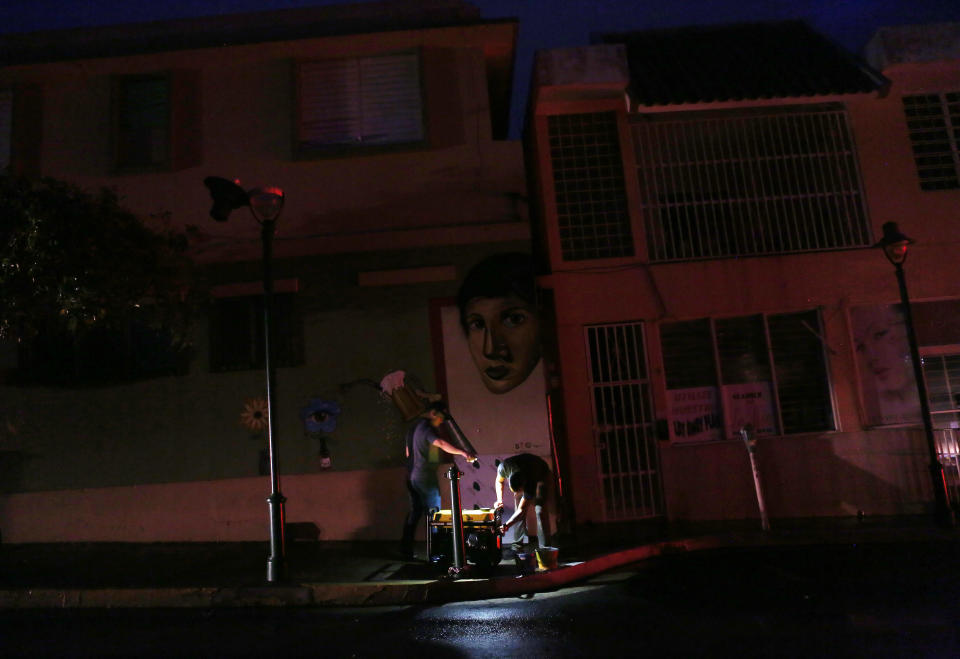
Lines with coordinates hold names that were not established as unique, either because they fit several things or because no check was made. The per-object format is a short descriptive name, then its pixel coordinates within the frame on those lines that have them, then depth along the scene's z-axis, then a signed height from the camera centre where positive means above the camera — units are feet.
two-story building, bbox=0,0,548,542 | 32.30 +10.69
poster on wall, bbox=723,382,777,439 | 35.91 +1.05
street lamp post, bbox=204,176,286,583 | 25.09 +8.49
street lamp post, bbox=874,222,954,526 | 31.37 +3.19
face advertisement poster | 36.01 +2.57
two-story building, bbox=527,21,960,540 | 34.91 +7.77
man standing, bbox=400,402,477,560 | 27.71 -0.67
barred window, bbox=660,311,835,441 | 35.99 +2.63
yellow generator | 25.07 -2.96
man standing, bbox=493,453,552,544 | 26.78 -1.40
